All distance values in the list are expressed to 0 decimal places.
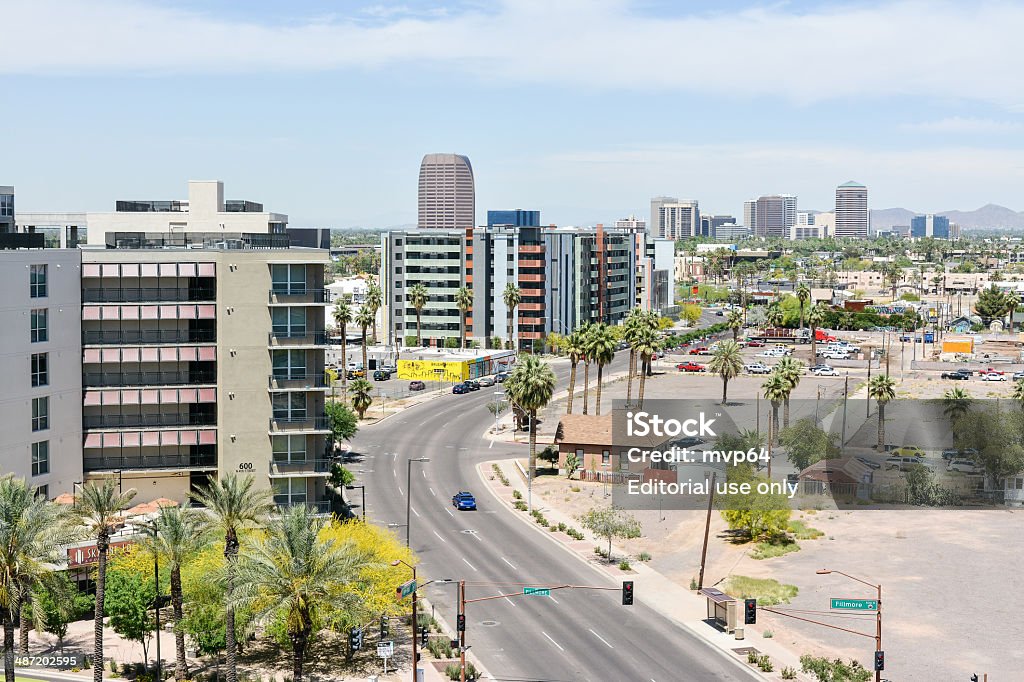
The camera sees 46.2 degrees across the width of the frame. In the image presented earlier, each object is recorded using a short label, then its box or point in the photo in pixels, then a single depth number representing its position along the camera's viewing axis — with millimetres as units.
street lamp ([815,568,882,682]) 62625
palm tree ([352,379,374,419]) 146625
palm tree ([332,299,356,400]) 171625
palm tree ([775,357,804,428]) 124688
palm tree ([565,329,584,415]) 135750
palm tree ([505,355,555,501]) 118375
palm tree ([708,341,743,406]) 153875
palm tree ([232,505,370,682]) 59719
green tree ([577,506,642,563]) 91750
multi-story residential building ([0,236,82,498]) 78812
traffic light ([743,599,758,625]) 65188
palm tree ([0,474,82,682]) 60344
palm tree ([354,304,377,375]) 187250
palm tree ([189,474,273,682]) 61875
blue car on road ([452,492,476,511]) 105875
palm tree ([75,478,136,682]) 63406
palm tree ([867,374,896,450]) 127250
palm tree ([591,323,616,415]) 132000
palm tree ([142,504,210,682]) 62812
